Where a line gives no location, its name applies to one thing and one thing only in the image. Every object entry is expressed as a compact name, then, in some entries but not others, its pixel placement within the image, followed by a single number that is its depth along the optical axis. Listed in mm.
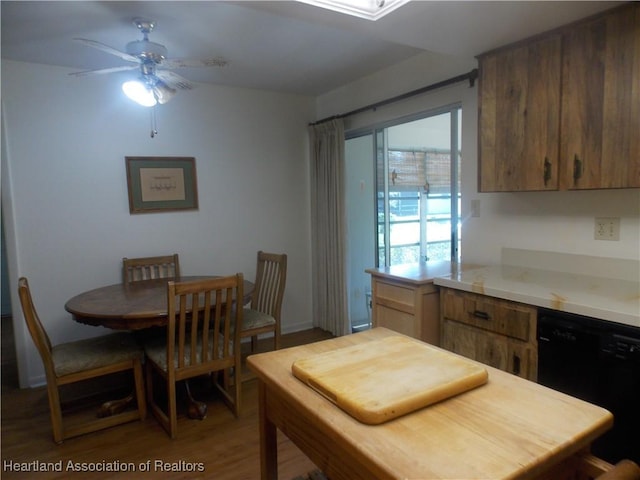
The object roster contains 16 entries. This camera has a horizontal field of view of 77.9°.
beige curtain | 3766
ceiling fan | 2328
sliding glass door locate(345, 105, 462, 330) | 2951
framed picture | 3352
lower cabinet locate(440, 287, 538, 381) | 1780
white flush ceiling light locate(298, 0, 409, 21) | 1685
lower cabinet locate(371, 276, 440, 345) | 2225
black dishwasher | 1446
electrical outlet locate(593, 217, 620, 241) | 1955
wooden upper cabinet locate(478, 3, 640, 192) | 1678
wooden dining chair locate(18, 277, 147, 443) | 2172
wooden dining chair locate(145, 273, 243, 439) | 2223
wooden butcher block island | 662
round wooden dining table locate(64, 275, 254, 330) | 2279
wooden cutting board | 811
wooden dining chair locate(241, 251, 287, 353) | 3025
